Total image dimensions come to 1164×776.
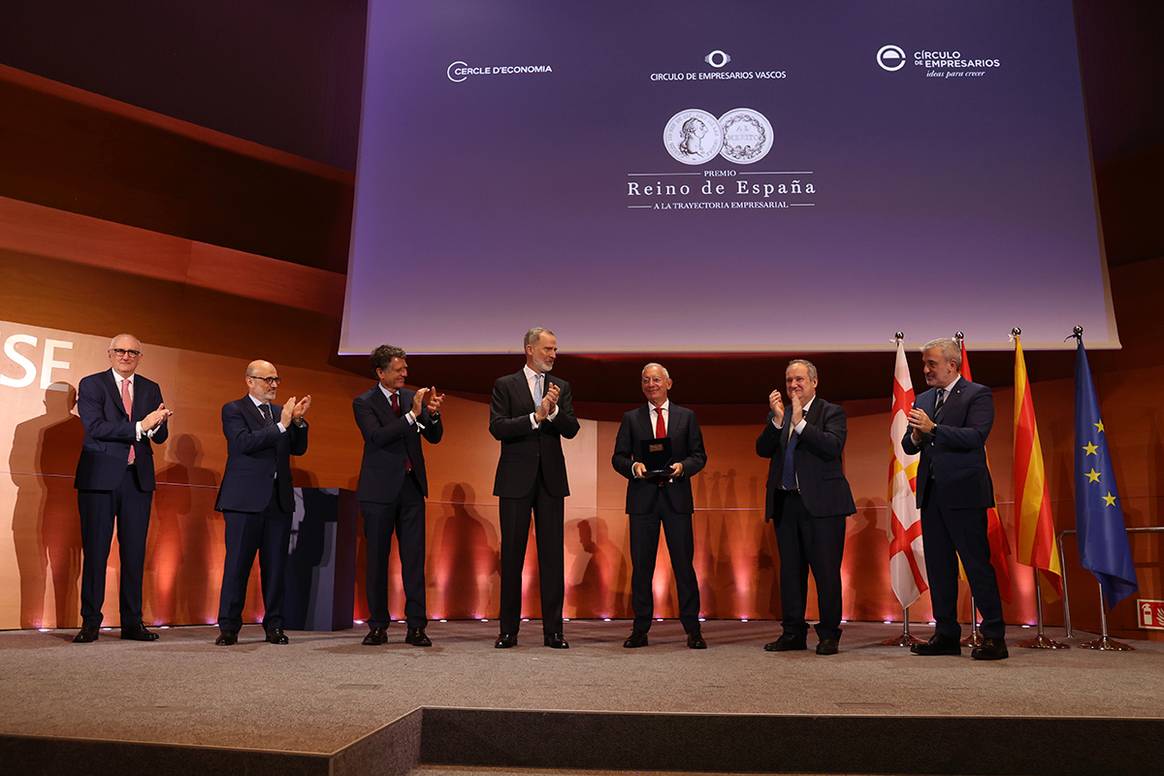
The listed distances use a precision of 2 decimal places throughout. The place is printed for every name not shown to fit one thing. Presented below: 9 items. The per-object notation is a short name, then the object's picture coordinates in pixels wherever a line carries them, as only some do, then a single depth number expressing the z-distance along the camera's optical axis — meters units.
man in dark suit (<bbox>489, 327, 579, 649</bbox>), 4.31
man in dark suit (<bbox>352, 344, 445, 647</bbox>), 4.25
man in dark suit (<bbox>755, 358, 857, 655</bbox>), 4.18
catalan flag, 4.80
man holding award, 4.38
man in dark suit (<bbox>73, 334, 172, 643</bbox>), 4.36
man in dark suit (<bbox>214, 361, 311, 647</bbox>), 4.32
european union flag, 4.75
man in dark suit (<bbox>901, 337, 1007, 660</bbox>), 3.88
